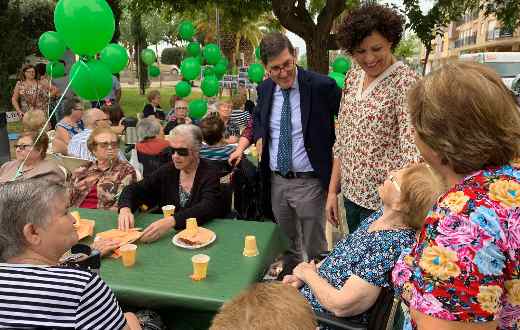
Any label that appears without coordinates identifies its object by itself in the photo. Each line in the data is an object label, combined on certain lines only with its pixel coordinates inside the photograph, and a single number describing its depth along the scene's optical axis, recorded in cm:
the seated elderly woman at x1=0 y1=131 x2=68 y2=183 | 355
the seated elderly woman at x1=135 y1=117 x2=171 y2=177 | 439
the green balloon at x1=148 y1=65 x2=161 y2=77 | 1375
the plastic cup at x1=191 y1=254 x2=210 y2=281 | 205
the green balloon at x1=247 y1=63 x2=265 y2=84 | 980
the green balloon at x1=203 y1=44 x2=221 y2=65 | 1021
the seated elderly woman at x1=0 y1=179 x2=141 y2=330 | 145
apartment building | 4020
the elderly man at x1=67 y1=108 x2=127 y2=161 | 453
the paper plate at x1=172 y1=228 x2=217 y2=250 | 241
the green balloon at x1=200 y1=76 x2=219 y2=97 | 923
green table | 196
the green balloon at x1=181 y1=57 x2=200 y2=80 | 888
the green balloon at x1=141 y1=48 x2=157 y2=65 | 1208
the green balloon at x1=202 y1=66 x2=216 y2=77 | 1005
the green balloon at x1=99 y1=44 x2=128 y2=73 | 670
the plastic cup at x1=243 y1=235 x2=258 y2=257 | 232
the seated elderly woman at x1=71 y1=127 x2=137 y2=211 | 338
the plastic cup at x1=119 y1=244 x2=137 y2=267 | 223
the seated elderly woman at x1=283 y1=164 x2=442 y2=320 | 175
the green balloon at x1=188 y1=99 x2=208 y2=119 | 790
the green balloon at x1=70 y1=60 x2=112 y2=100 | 472
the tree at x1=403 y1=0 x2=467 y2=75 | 891
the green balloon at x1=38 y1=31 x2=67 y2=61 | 729
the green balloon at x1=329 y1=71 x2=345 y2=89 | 906
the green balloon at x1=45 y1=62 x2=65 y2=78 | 816
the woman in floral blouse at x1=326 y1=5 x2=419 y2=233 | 239
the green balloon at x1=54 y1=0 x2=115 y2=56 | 414
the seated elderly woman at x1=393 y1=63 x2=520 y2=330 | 92
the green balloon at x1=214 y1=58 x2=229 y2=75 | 1066
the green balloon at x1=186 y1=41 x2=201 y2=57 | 1074
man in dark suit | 300
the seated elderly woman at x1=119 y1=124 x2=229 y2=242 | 285
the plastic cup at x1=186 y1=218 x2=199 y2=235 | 257
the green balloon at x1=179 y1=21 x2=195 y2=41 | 1056
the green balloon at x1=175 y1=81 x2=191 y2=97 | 902
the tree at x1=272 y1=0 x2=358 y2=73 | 815
